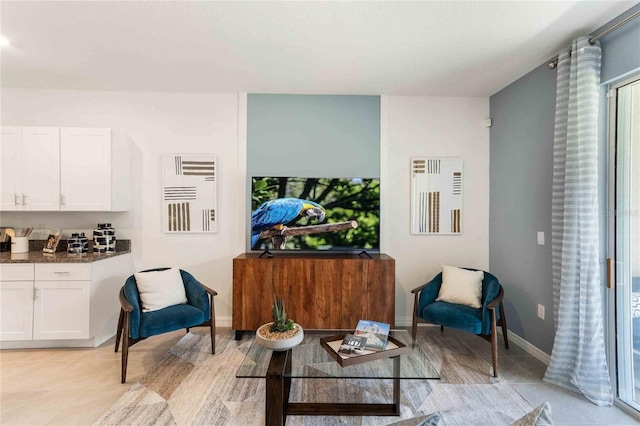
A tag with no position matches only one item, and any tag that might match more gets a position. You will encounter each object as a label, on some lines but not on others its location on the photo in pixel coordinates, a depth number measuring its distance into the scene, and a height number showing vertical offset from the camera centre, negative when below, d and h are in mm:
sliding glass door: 2078 -130
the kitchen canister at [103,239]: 3283 -299
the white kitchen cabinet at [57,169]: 3098 +414
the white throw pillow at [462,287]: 2885 -710
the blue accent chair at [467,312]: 2547 -868
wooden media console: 3043 -771
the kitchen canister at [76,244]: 3191 -341
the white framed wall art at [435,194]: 3570 +205
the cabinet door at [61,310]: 2891 -917
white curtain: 2148 -210
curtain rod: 1925 +1201
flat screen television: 3344 -26
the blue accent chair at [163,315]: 2441 -876
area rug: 1992 -1303
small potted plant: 1933 -776
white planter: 1929 -812
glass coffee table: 1730 -938
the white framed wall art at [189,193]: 3480 +199
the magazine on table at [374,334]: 1981 -813
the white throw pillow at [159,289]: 2742 -705
